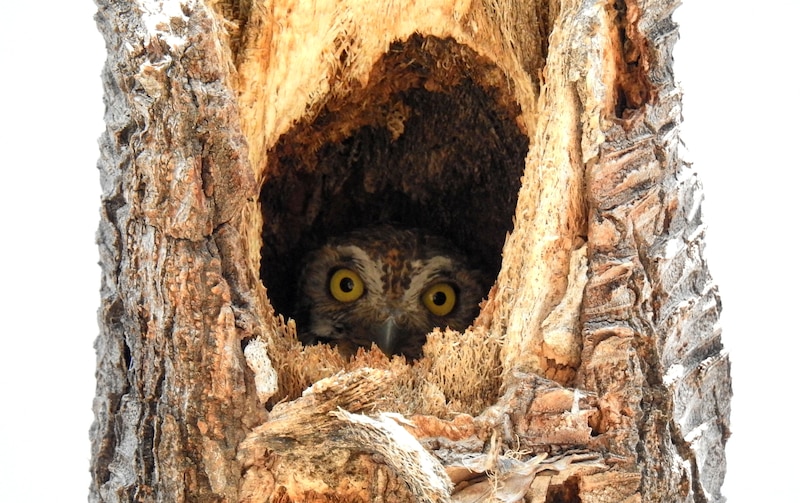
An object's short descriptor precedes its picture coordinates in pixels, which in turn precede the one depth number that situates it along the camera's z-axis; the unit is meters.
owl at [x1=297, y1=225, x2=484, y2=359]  4.16
